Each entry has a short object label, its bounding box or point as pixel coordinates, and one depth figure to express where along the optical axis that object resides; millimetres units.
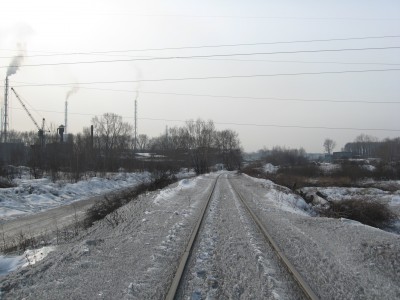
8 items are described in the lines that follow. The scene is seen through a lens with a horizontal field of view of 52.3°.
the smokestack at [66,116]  95225
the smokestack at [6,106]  69562
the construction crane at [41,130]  71312
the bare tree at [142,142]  173250
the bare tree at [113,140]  76675
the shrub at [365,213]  19000
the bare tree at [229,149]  134125
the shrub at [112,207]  16562
